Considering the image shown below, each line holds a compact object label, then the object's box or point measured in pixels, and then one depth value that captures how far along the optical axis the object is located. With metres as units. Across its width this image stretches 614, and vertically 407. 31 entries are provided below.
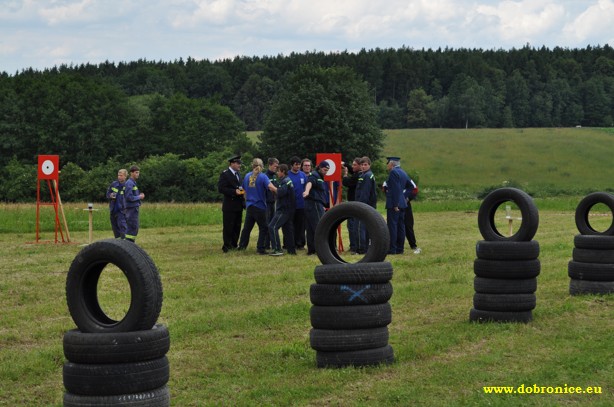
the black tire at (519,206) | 12.06
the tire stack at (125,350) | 7.05
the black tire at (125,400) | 7.08
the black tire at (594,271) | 14.26
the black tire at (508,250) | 11.84
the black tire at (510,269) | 11.84
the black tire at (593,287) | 14.30
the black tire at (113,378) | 7.07
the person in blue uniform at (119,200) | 21.08
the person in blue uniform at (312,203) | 21.58
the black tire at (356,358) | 9.48
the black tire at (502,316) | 11.95
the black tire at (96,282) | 7.06
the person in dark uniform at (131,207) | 20.88
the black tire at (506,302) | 11.93
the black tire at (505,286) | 11.92
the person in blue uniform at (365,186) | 21.38
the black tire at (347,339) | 9.45
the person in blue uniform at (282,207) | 21.62
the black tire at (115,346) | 7.04
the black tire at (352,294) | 9.48
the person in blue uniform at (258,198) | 21.89
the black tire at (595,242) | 14.24
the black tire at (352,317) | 9.46
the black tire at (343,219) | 9.72
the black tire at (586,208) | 14.72
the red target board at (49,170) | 25.15
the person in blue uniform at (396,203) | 21.59
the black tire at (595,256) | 14.28
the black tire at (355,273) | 9.49
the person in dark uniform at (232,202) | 22.27
